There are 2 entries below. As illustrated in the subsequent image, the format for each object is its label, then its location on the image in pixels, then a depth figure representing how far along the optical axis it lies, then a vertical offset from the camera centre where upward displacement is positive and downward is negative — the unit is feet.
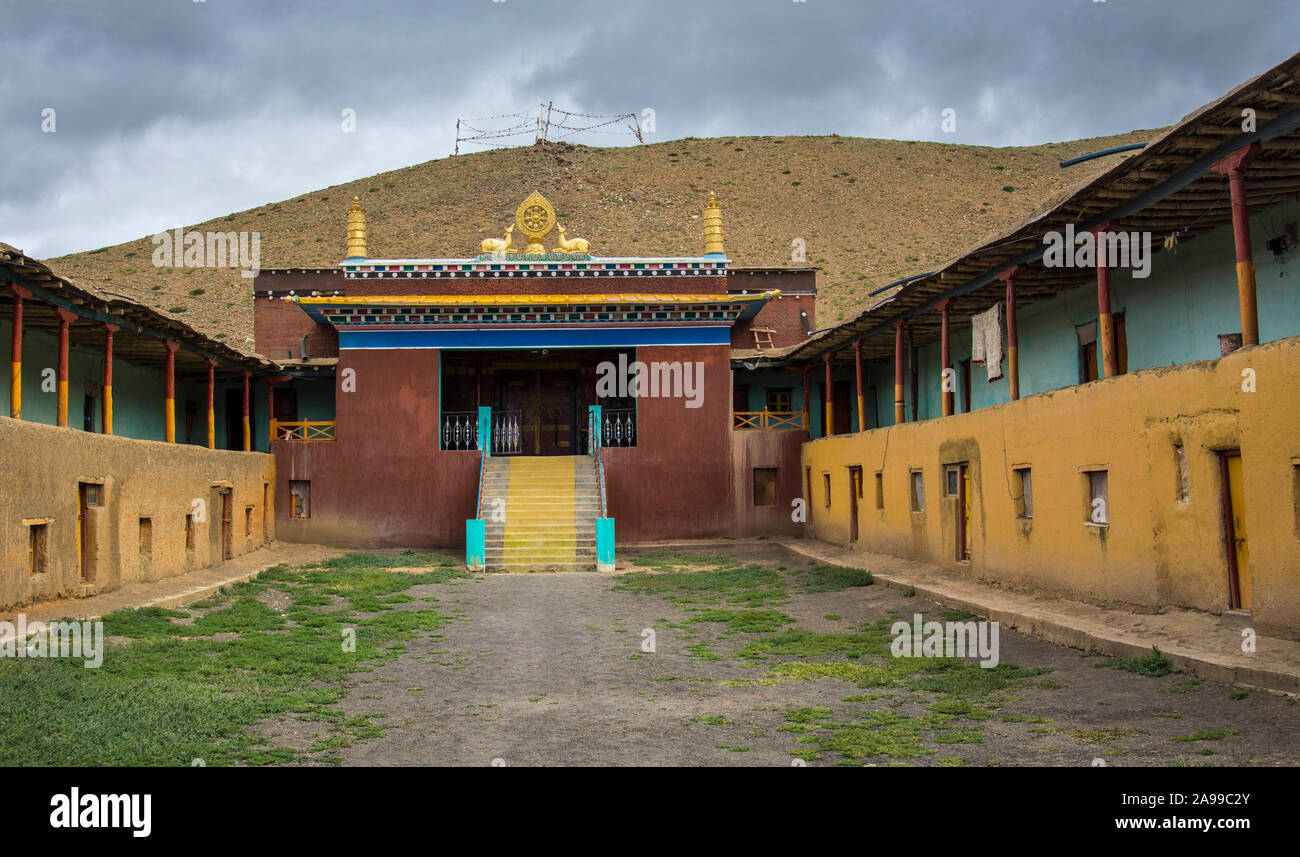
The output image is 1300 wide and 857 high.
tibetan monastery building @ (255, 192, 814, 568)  88.22 +5.49
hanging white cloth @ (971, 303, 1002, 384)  65.67 +7.52
